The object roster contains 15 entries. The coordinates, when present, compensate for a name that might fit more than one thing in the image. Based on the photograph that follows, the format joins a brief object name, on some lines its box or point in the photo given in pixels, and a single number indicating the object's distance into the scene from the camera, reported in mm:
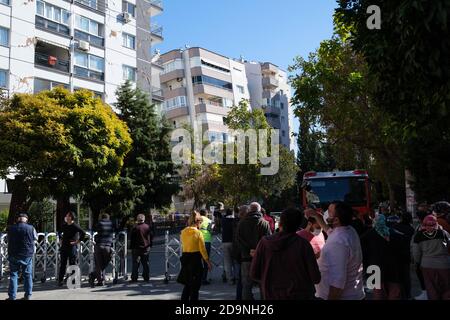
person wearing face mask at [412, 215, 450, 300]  7723
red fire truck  19094
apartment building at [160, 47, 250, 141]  59688
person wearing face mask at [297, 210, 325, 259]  6417
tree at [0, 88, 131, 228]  15828
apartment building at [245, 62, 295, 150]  74688
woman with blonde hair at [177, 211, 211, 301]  8877
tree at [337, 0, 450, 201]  5930
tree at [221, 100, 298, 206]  41094
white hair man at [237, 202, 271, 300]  9008
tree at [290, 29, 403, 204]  16078
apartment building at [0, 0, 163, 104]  28953
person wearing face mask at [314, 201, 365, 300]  5168
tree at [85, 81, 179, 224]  25859
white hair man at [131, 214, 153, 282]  12945
